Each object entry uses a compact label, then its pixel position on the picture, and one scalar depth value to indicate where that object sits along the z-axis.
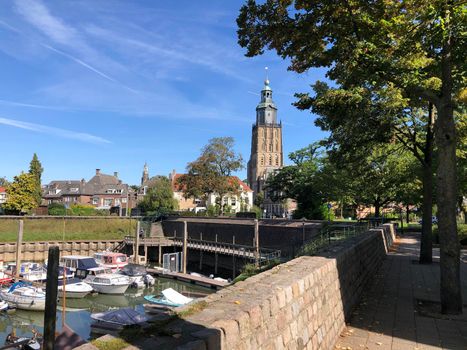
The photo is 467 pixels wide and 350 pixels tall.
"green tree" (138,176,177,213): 70.94
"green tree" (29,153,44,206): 65.88
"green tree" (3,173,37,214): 62.44
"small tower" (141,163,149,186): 120.08
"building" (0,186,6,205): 99.51
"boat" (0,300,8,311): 22.60
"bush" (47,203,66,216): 64.56
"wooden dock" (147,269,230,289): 28.89
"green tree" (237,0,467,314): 8.52
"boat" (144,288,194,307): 23.01
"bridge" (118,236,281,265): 35.21
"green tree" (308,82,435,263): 12.88
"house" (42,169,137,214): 92.06
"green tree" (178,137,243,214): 58.12
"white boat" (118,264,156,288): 30.33
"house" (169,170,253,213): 94.62
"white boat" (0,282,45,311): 23.28
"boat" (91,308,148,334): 18.31
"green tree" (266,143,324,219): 54.78
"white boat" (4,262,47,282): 29.83
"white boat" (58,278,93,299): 26.05
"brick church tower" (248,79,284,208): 133.00
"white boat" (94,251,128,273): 36.90
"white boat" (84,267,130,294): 28.42
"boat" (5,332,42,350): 14.65
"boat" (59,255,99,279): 32.62
